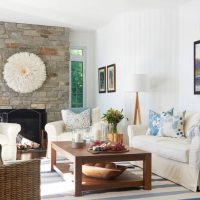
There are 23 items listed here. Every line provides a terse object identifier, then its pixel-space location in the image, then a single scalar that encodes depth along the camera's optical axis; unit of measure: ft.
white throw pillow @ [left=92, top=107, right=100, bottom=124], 20.86
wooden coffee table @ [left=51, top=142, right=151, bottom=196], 11.46
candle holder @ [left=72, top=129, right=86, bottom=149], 13.75
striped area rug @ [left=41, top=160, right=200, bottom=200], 11.38
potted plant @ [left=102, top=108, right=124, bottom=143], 19.95
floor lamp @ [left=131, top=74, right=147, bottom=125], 19.17
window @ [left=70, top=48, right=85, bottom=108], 26.20
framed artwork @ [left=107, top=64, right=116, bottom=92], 23.49
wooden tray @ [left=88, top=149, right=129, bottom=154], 12.18
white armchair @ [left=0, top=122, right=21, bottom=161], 16.70
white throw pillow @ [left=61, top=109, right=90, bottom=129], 19.98
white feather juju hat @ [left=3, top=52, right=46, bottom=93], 22.99
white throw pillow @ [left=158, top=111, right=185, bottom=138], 15.56
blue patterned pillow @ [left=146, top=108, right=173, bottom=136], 16.34
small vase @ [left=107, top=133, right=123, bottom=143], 19.99
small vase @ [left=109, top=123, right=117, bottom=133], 20.18
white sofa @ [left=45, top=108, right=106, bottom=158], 18.54
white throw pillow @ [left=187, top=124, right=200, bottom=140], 12.84
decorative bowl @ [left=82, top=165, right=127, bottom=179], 12.12
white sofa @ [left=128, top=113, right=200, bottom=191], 12.15
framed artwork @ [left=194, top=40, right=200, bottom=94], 17.10
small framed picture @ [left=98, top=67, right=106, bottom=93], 25.00
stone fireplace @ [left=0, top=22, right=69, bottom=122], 23.12
